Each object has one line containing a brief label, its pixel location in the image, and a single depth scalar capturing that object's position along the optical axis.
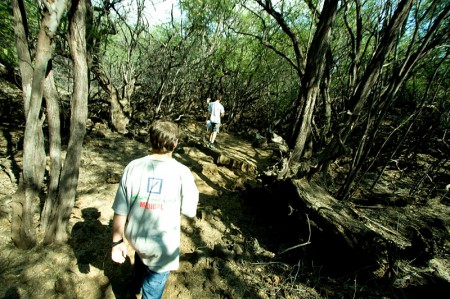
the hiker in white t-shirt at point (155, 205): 1.55
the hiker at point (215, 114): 7.65
